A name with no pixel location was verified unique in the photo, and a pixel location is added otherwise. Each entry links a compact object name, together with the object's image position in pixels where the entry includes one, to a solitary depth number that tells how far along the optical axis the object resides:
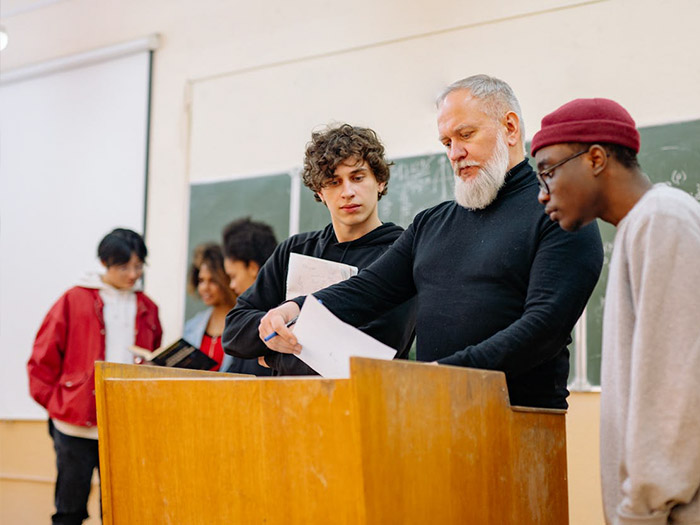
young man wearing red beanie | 1.33
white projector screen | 5.45
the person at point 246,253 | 4.12
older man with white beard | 1.74
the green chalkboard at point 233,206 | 4.84
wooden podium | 1.38
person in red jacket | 3.84
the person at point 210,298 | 4.29
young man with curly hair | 2.34
